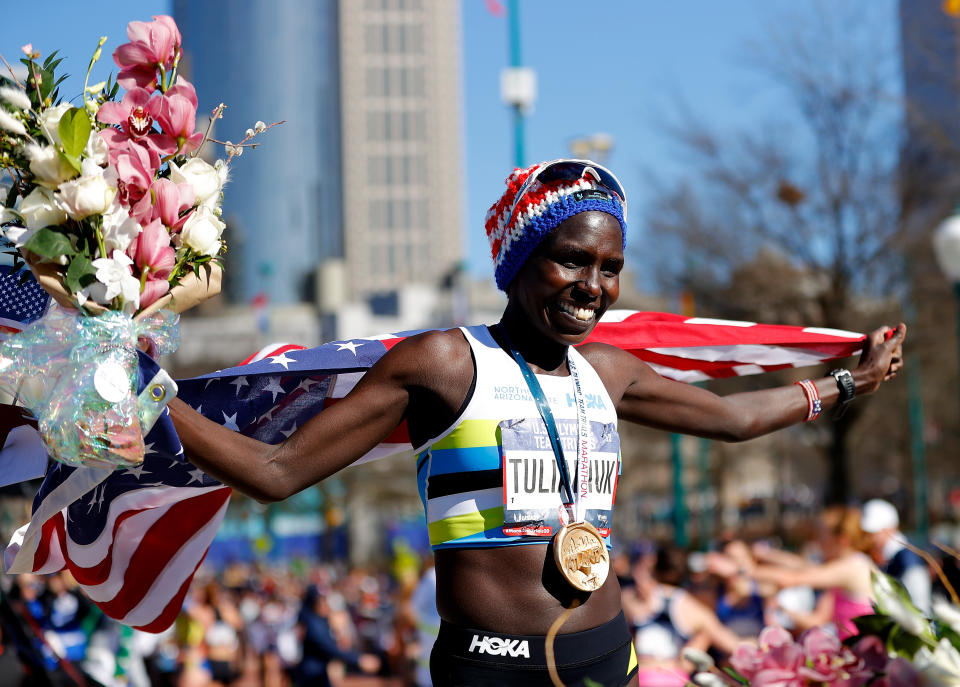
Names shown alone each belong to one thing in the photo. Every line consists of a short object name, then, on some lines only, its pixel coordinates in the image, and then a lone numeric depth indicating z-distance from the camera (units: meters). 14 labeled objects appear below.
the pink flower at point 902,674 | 2.09
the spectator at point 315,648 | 10.71
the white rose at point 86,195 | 2.31
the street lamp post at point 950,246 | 9.16
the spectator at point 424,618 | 8.23
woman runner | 2.62
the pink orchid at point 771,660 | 2.49
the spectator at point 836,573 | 6.25
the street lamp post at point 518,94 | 12.38
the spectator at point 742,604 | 7.95
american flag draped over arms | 3.26
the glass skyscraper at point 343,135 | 129.62
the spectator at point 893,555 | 6.27
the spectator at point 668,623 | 7.37
